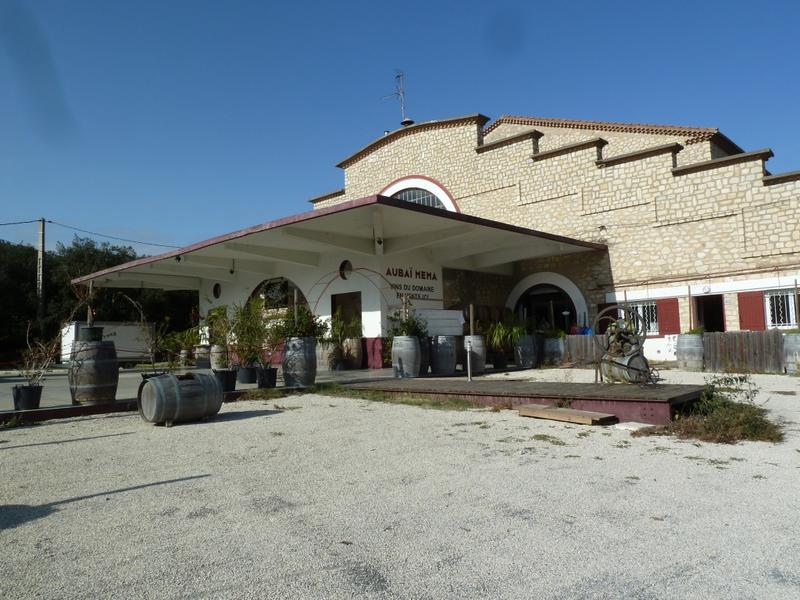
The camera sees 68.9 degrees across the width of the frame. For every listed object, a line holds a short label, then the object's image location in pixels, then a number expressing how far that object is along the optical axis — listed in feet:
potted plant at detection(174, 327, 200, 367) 37.92
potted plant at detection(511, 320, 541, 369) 51.65
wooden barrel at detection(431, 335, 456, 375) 43.62
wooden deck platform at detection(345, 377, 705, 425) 21.54
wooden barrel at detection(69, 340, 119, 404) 26.89
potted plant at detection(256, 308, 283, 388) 34.83
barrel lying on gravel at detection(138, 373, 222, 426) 22.98
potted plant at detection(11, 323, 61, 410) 25.98
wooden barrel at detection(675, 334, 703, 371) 45.60
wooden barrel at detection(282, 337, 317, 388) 35.04
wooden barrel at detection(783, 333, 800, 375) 41.16
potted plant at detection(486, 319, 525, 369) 50.96
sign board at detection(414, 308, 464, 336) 45.85
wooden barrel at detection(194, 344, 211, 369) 62.34
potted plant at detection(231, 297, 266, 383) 34.73
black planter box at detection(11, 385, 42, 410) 25.93
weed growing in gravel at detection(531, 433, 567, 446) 18.45
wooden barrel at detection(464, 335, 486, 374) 45.80
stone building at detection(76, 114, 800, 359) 49.34
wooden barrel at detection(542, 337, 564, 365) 52.70
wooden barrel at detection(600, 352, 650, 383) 26.45
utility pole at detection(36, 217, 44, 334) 89.35
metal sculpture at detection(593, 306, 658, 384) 26.48
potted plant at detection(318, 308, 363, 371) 53.06
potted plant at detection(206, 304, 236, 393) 32.71
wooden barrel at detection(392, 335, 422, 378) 39.83
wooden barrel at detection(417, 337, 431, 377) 42.70
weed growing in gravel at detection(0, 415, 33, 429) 23.89
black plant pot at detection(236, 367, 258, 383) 37.41
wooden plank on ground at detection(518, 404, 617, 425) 21.57
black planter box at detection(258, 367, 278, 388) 34.86
